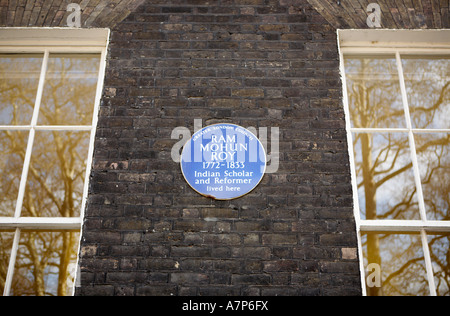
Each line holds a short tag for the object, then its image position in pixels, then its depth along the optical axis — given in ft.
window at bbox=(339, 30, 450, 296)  11.25
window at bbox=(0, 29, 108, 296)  11.25
